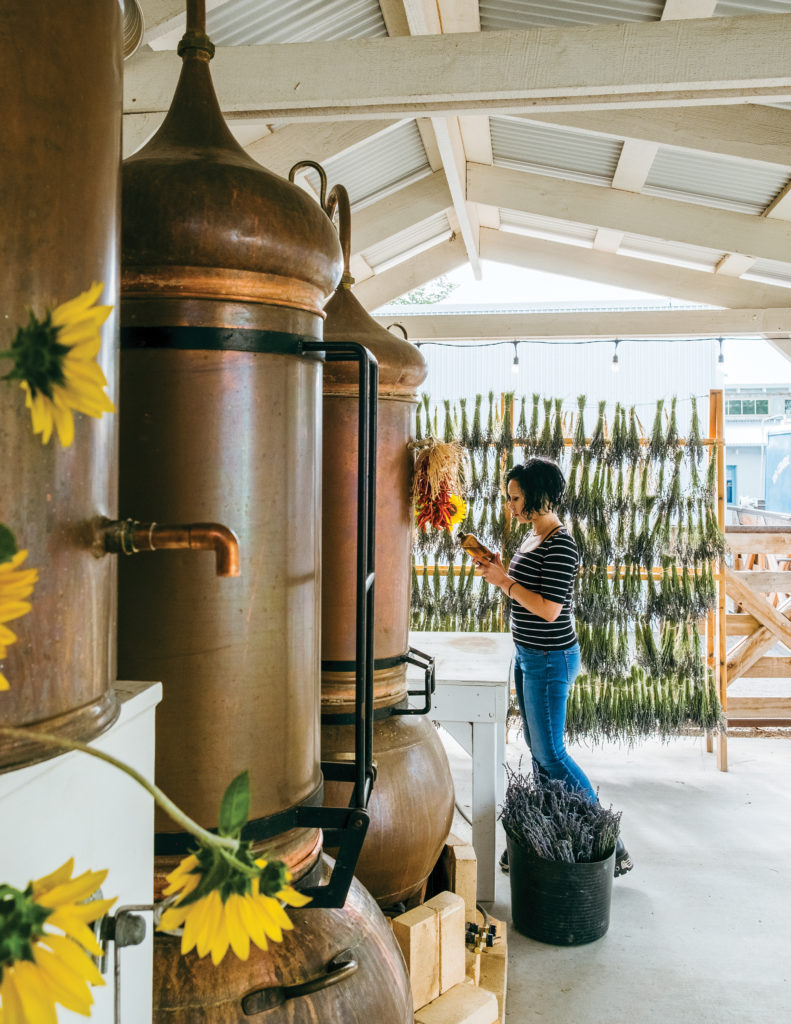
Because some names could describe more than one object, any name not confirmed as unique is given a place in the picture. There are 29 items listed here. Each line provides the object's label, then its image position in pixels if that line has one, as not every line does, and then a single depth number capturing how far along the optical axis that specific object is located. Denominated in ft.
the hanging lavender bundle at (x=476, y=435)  17.46
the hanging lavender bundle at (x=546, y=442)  17.22
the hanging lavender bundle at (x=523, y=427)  17.38
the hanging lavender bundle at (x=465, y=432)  17.47
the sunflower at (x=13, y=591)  1.02
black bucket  9.98
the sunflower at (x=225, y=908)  1.11
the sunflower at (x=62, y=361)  1.01
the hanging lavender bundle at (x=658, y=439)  16.96
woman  11.08
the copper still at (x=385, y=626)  6.33
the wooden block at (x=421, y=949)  6.75
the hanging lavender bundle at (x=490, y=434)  17.48
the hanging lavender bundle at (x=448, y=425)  17.47
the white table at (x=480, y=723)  10.25
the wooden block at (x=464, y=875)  8.55
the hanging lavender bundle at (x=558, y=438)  17.20
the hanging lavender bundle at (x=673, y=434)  16.90
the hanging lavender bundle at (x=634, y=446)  16.97
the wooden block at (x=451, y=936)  7.16
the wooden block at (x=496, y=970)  8.00
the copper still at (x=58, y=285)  2.08
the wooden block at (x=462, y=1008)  6.73
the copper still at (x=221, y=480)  3.76
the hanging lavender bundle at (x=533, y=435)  17.29
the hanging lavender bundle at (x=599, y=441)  17.07
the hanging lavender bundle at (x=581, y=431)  17.07
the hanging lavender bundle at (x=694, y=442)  16.87
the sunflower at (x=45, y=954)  0.98
